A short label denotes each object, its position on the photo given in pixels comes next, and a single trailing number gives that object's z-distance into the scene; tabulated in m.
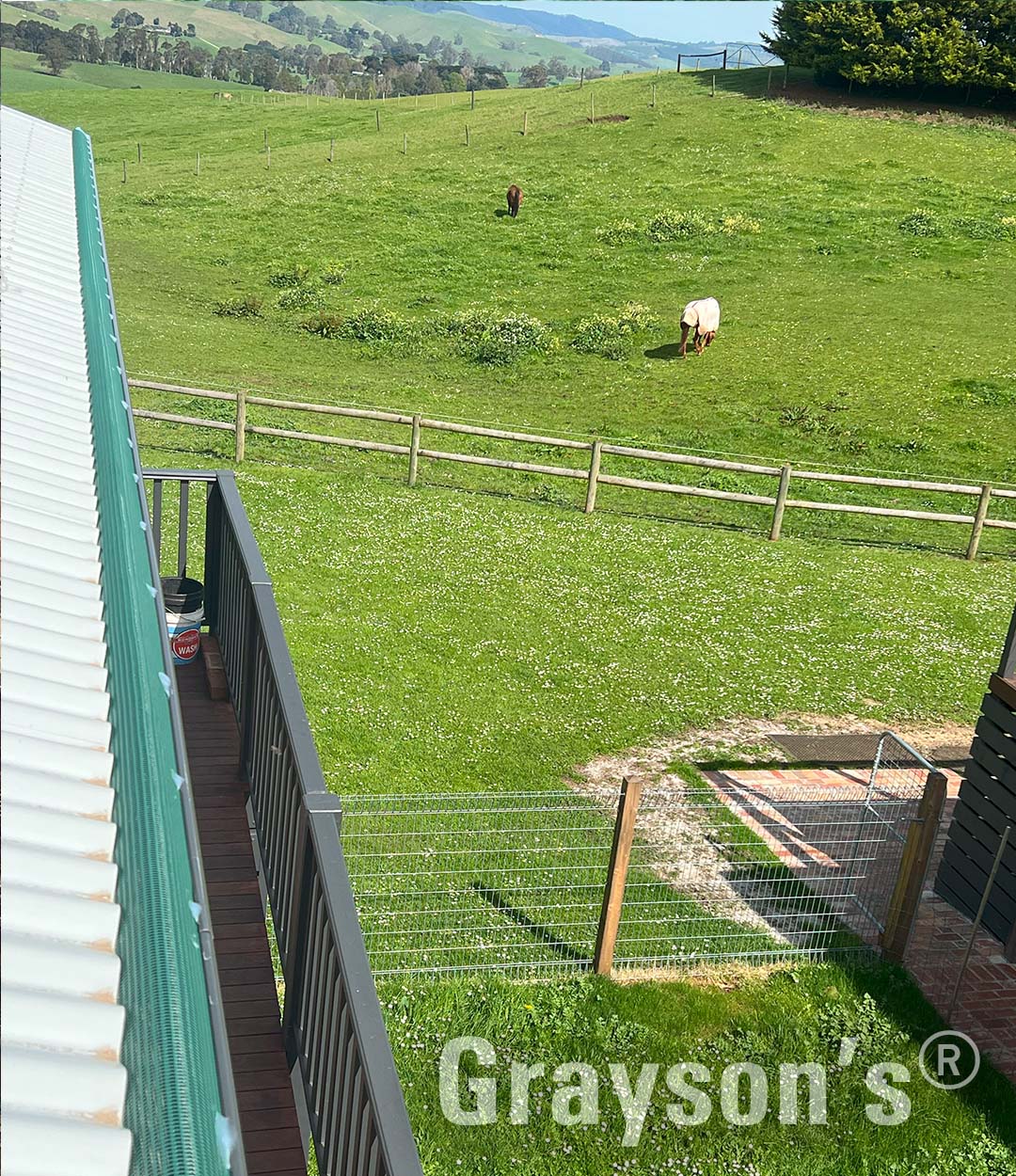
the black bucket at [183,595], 8.24
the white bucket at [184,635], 8.20
